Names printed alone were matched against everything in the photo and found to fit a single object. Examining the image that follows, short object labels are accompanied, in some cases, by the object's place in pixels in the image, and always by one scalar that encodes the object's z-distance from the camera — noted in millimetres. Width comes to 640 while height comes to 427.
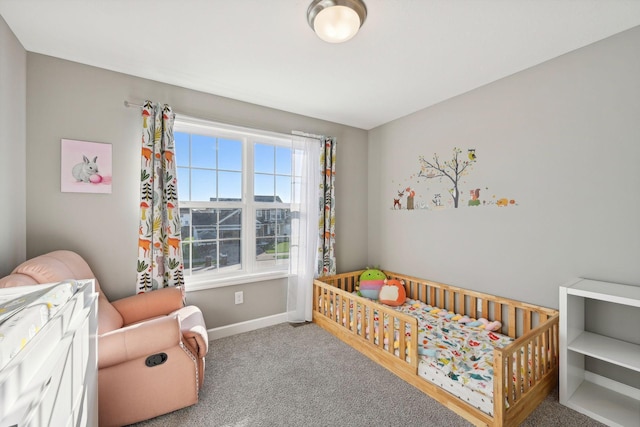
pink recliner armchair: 1502
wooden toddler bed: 1563
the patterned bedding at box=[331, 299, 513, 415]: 1662
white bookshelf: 1582
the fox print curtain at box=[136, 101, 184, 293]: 2242
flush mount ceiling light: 1474
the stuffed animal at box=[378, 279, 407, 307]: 2852
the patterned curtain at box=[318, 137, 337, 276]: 3209
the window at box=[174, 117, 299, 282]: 2648
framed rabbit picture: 2051
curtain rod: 2815
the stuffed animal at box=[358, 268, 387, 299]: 3029
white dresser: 576
